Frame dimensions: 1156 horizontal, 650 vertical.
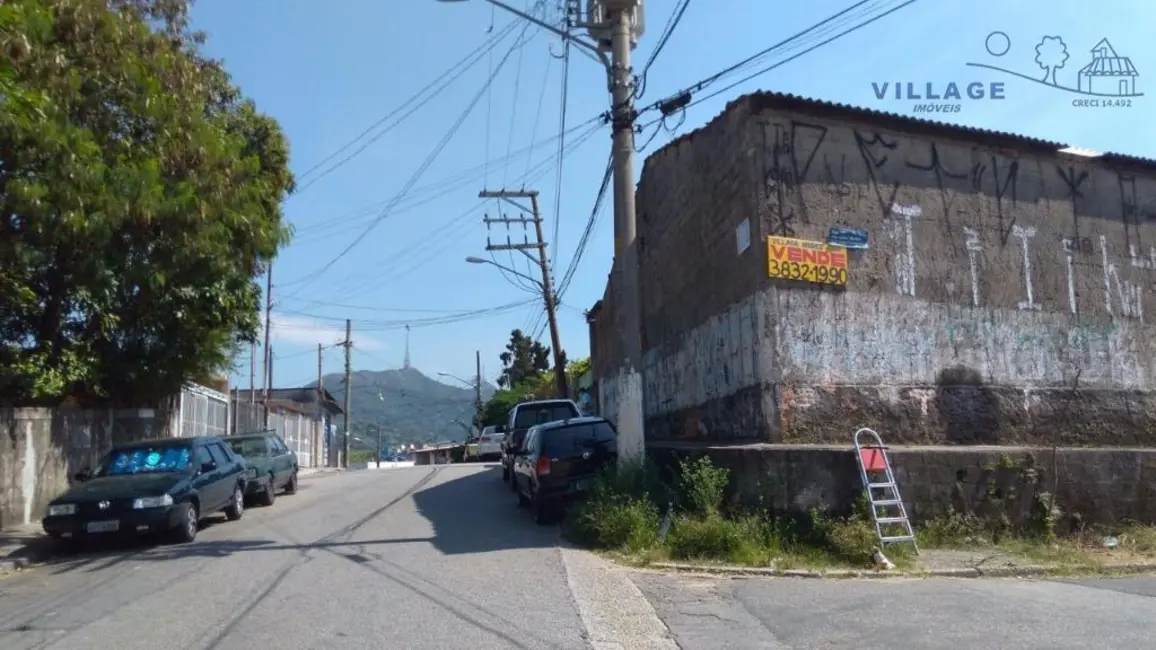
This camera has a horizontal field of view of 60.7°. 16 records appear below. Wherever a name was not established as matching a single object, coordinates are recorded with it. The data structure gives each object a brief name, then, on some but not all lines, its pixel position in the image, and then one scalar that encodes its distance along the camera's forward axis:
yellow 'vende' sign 14.11
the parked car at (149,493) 13.23
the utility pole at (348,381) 51.71
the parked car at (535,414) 21.47
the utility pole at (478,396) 68.31
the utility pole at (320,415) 52.50
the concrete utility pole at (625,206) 14.02
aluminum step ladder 11.53
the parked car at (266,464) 19.61
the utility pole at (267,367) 37.50
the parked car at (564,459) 14.61
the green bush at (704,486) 12.23
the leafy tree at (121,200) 12.49
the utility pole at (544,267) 33.81
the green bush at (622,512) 12.16
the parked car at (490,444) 39.72
